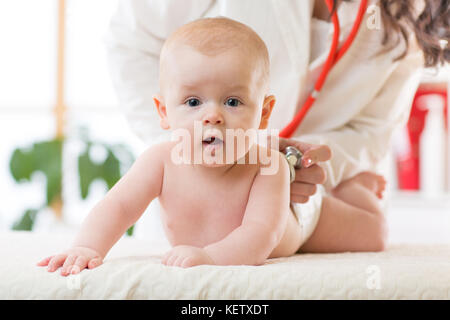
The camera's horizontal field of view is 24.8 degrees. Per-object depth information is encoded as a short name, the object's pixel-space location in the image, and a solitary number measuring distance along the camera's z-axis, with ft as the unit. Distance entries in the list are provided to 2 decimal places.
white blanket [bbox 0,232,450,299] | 3.18
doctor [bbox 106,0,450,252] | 4.61
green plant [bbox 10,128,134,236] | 10.36
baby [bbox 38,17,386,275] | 3.52
